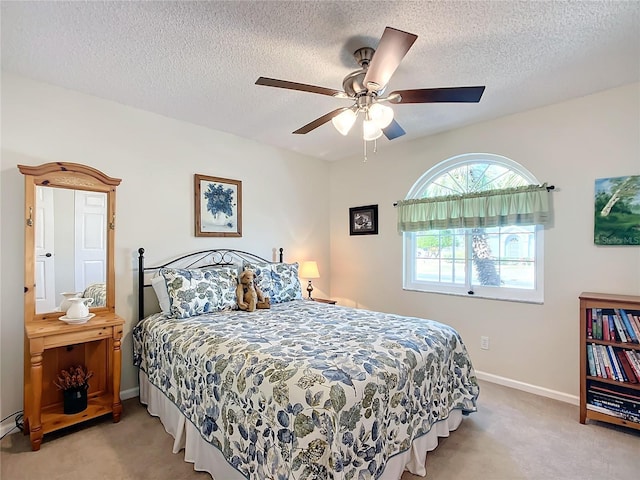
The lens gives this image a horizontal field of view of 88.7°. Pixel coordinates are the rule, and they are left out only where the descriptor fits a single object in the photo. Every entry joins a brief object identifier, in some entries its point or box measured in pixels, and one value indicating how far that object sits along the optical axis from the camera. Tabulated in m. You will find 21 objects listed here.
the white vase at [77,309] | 2.30
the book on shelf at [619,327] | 2.33
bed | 1.39
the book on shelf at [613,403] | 2.26
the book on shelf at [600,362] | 2.39
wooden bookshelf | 2.27
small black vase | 2.30
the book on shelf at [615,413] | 2.25
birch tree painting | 2.45
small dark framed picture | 4.15
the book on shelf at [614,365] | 2.34
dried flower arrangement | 2.32
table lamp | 3.99
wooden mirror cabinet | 2.19
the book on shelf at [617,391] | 2.29
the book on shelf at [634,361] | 2.28
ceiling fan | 1.57
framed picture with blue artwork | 3.33
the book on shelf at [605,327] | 2.39
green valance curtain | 2.89
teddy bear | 2.86
